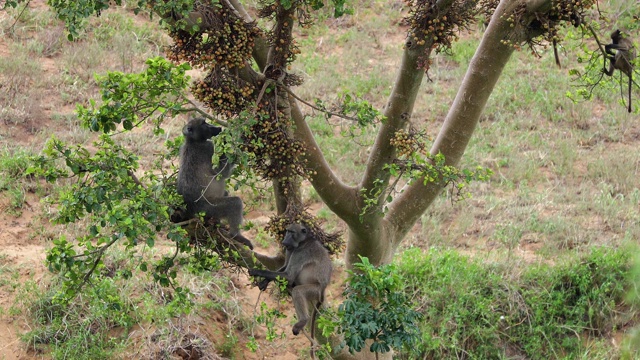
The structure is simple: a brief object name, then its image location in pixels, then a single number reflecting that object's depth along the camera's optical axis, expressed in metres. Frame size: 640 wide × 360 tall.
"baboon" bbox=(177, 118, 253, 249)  14.69
